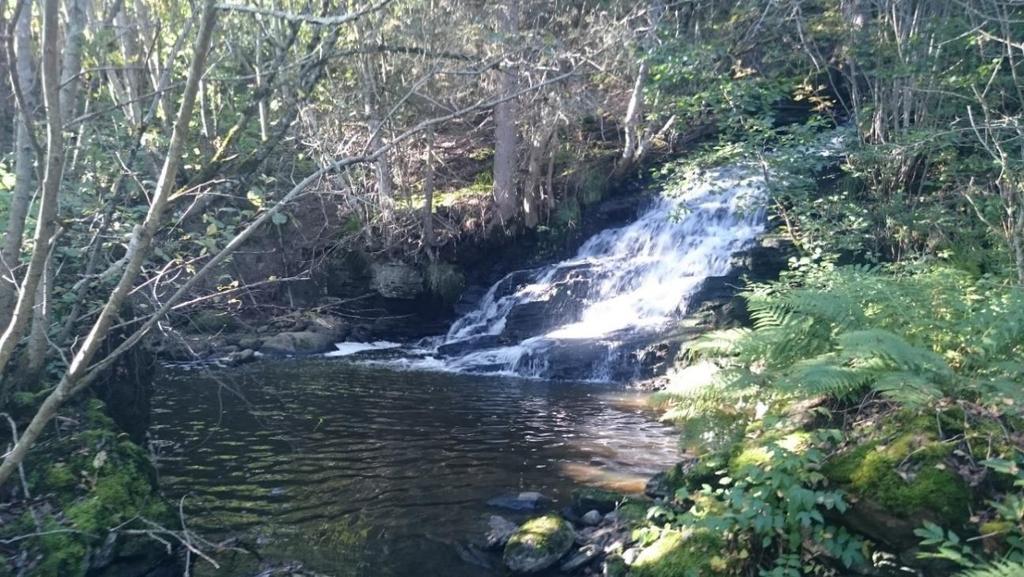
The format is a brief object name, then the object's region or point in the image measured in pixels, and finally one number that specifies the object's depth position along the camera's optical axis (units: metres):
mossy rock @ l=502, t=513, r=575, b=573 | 6.28
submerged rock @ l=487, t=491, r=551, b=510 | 7.79
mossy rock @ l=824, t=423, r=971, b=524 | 4.43
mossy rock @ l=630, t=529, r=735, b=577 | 4.91
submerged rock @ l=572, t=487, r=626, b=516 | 7.34
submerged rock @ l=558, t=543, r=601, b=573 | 6.16
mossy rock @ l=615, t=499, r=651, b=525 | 6.47
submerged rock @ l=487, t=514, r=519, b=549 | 6.80
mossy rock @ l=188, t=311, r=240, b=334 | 16.20
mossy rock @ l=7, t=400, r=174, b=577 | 5.12
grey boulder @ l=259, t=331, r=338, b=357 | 18.70
